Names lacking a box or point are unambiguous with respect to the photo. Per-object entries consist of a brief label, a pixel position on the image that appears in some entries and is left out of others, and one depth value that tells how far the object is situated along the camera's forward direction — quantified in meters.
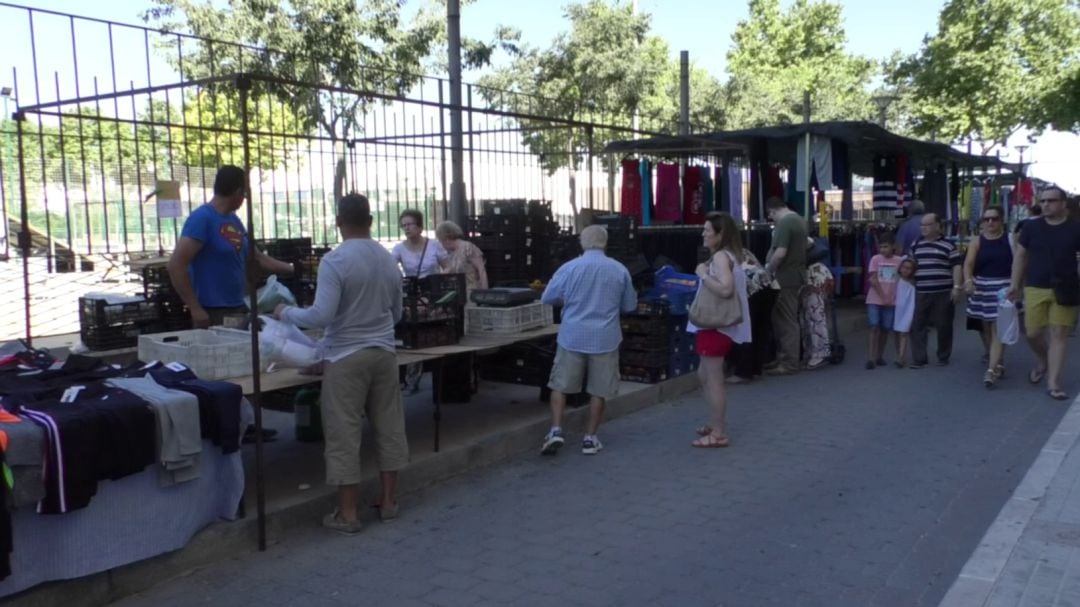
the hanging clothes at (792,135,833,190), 11.81
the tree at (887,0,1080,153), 25.89
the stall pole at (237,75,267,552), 4.56
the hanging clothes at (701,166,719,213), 13.27
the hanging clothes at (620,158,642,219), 12.83
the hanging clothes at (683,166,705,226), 13.05
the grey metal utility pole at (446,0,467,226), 8.84
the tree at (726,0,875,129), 43.59
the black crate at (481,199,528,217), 9.04
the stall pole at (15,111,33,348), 6.03
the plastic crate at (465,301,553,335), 6.72
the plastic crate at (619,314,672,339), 8.59
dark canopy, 11.40
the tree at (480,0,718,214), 29.16
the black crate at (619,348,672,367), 8.63
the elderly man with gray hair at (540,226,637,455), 6.41
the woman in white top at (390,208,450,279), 8.27
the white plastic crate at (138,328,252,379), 4.81
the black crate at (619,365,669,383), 8.66
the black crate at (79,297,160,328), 6.20
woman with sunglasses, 8.92
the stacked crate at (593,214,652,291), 9.23
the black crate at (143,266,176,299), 6.57
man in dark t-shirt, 7.79
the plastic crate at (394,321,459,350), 6.07
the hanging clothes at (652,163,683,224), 12.85
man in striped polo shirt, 9.53
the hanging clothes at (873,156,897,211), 14.95
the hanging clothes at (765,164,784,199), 13.48
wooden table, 4.85
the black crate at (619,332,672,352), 8.61
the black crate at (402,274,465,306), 6.11
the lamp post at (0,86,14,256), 6.77
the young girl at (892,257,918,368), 9.66
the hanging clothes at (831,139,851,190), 12.73
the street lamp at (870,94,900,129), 21.19
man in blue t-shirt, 5.52
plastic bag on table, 5.04
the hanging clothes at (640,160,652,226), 12.80
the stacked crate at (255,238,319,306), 8.13
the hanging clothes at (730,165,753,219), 13.80
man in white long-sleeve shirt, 4.70
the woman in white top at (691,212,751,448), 6.60
